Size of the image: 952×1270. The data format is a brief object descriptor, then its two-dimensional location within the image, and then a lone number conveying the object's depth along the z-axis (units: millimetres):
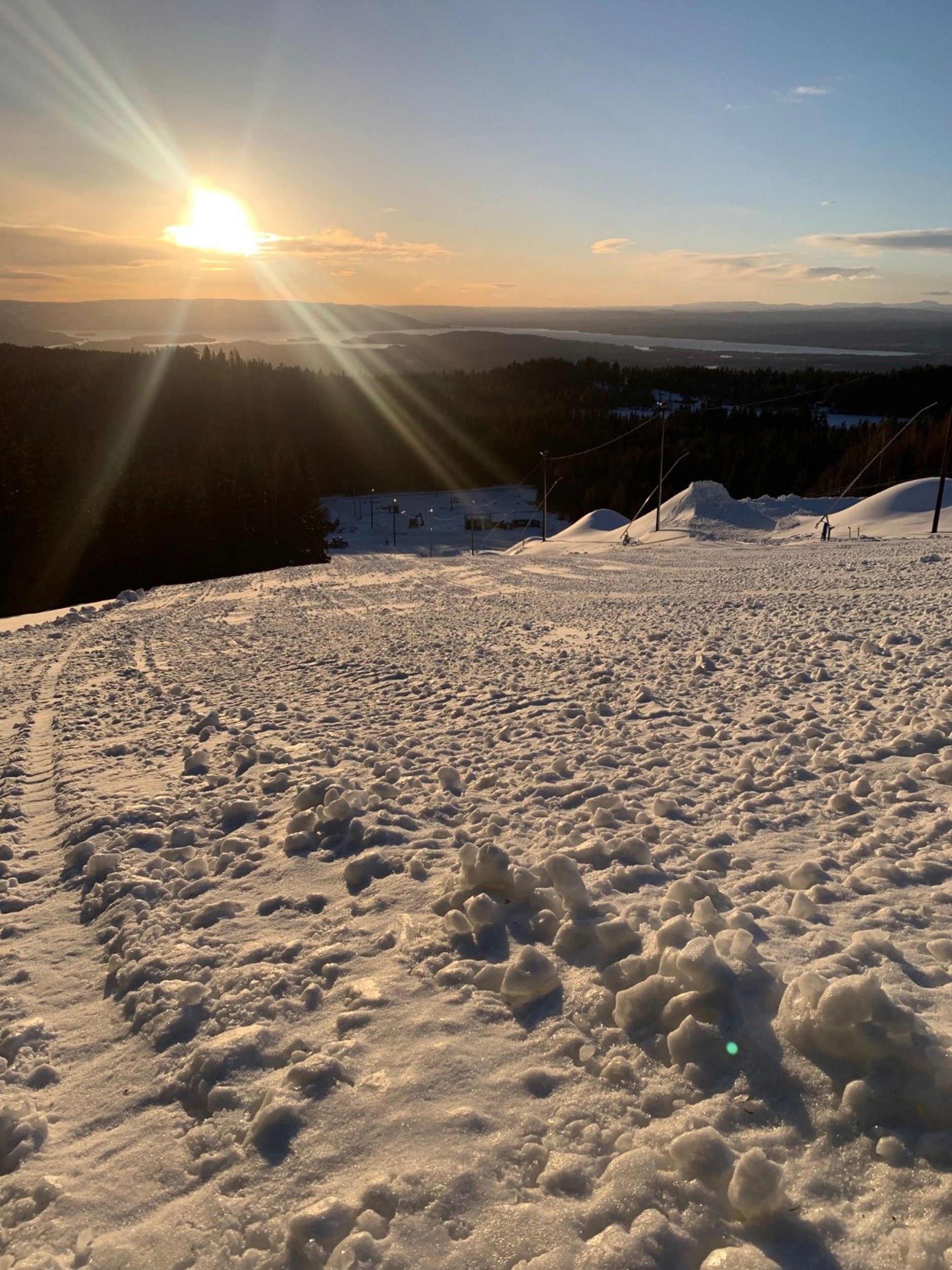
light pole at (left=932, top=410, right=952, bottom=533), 27344
